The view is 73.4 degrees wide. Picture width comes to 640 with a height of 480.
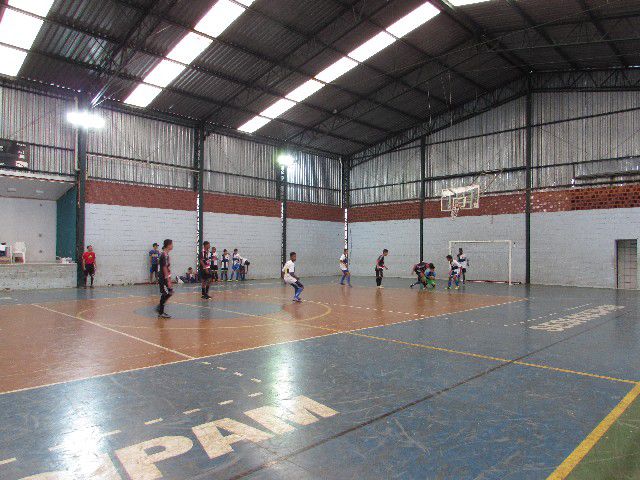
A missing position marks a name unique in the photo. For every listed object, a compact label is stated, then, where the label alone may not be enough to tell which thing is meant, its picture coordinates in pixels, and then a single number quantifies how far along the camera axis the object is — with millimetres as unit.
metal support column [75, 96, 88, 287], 22156
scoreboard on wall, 19717
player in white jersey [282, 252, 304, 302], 15687
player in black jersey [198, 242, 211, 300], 16489
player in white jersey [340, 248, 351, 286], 23016
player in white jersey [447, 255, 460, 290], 21989
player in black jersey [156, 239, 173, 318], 12000
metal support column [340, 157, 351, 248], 35750
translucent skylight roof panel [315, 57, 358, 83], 21906
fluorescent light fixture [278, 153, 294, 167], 28319
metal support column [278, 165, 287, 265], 31422
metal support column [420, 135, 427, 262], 31281
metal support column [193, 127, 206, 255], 26875
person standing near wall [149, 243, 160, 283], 23875
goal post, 26562
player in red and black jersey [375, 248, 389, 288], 22297
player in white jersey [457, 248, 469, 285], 23273
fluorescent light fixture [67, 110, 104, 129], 20672
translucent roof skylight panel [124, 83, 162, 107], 22172
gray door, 23125
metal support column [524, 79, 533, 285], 26438
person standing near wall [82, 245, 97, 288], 21641
